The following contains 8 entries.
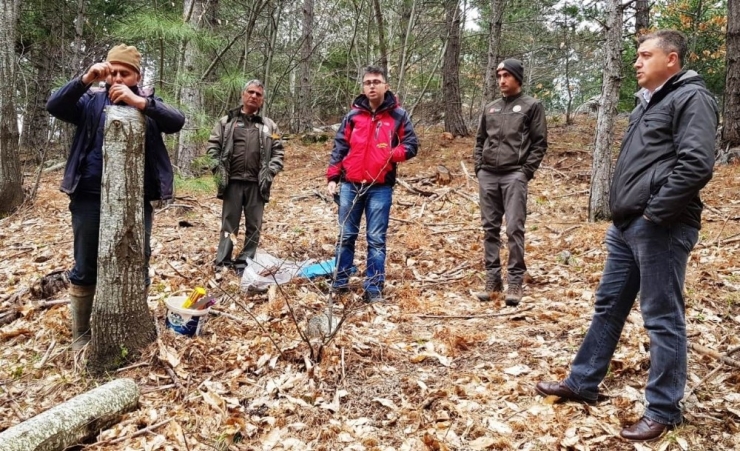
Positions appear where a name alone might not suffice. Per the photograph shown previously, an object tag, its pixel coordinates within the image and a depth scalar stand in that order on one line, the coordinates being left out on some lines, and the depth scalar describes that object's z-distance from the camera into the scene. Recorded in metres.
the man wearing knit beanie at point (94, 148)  3.44
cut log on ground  2.71
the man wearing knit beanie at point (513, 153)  4.80
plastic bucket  3.97
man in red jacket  4.92
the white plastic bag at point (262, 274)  5.11
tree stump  3.43
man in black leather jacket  2.44
